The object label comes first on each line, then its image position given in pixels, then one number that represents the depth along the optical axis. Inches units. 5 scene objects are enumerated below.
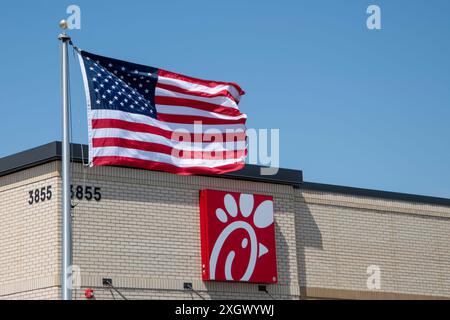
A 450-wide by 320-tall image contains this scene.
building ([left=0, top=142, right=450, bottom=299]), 840.3
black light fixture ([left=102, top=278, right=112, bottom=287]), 835.4
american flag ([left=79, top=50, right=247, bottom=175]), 710.5
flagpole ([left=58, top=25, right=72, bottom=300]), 650.2
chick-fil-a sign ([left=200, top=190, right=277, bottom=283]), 901.8
